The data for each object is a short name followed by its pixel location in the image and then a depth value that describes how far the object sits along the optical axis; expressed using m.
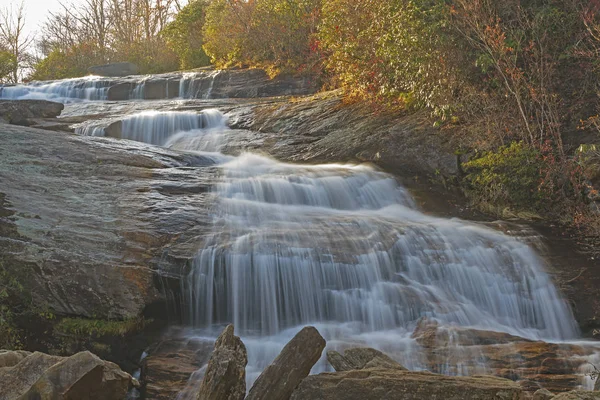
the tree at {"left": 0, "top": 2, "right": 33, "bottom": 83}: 37.08
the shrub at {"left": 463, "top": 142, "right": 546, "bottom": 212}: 9.91
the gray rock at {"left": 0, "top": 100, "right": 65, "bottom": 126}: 14.32
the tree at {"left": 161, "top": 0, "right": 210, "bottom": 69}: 26.86
